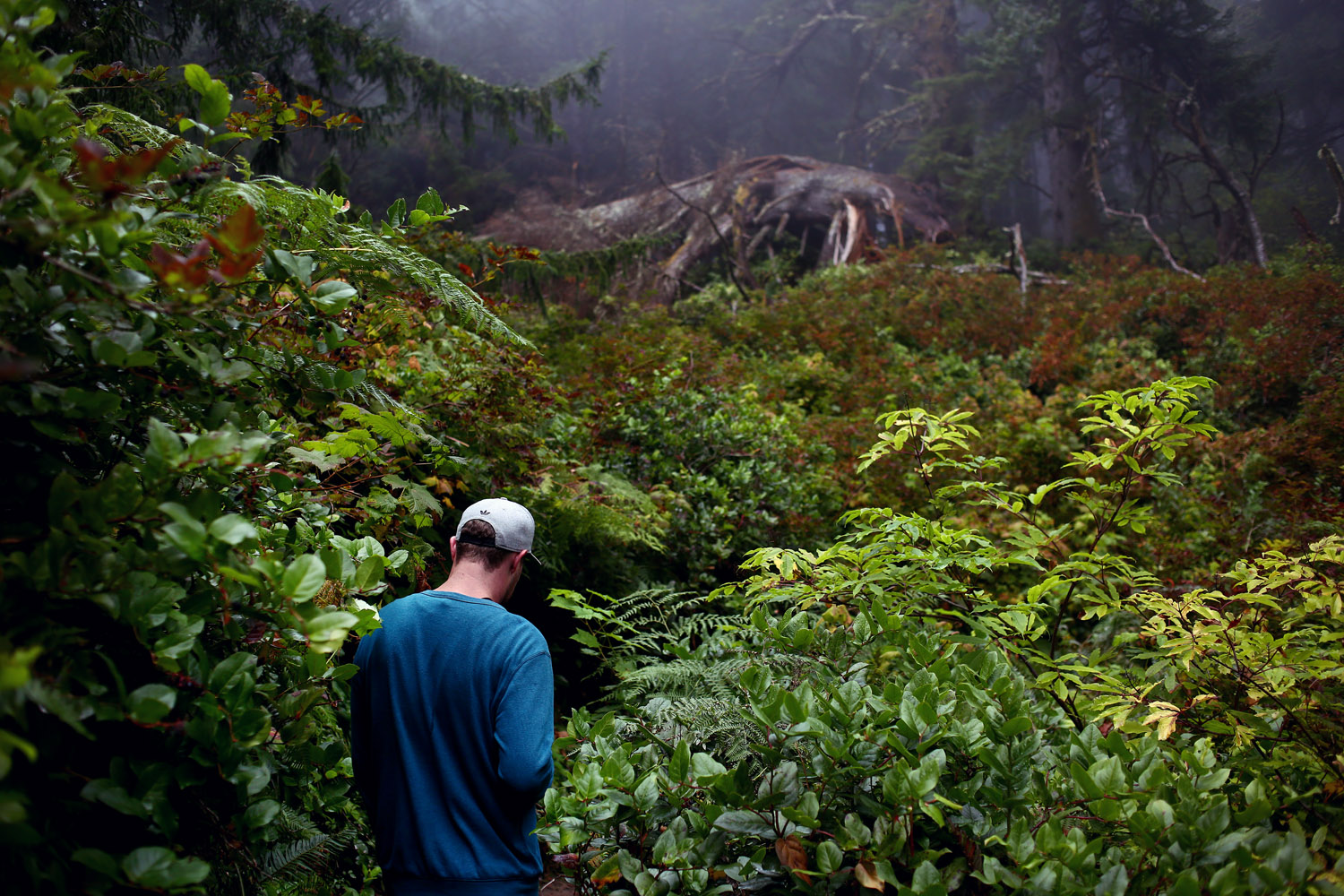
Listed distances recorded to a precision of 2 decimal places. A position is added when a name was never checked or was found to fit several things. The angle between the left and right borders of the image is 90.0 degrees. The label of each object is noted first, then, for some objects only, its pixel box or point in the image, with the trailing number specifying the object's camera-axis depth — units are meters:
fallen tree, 15.52
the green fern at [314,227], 1.57
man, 1.71
